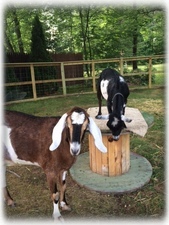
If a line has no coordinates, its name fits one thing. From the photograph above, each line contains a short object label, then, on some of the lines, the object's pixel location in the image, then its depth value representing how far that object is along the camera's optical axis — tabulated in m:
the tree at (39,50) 9.68
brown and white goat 2.33
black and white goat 2.78
